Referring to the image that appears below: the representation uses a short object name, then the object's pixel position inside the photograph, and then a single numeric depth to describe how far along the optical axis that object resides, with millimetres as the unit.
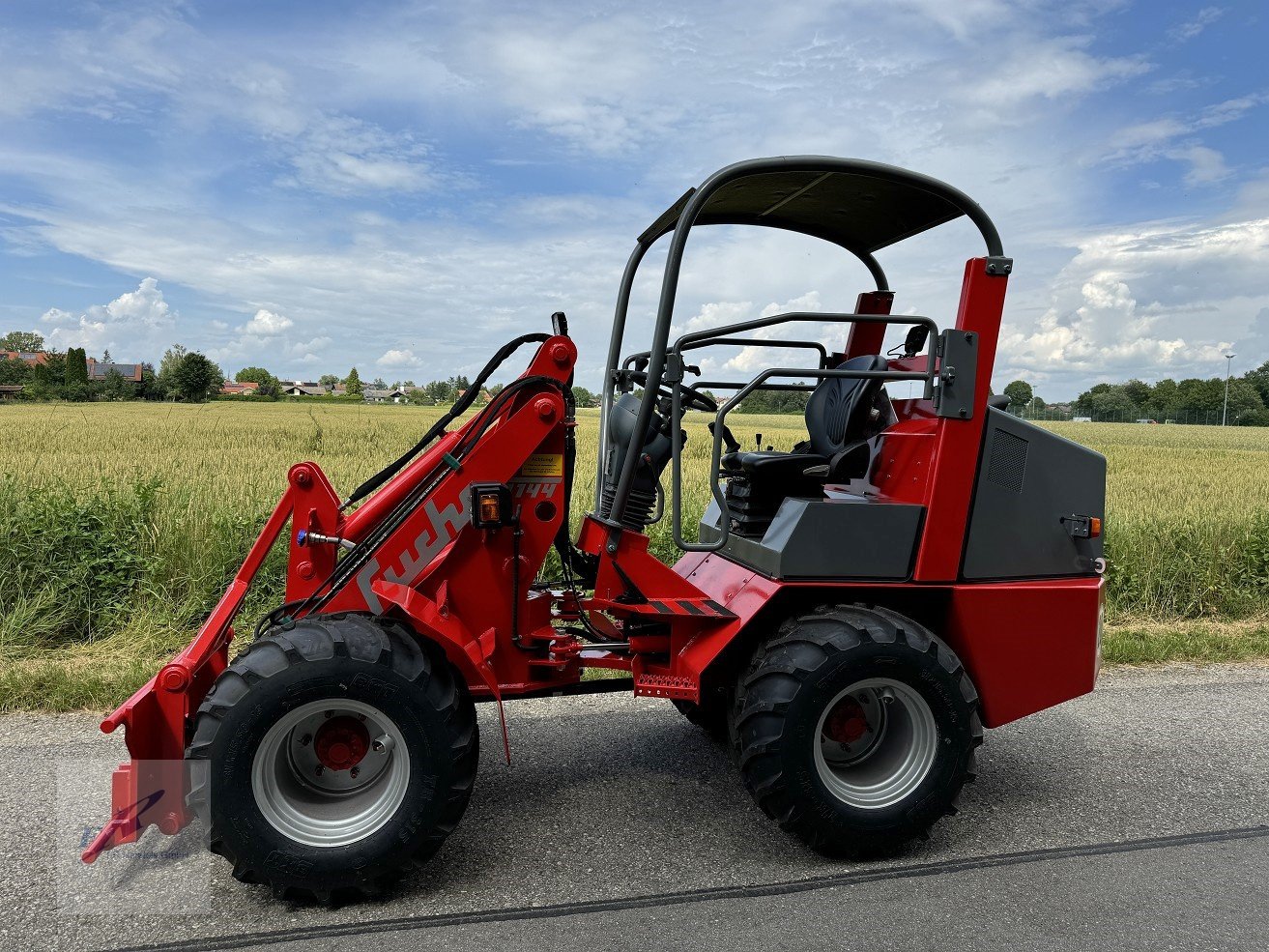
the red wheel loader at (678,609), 3352
